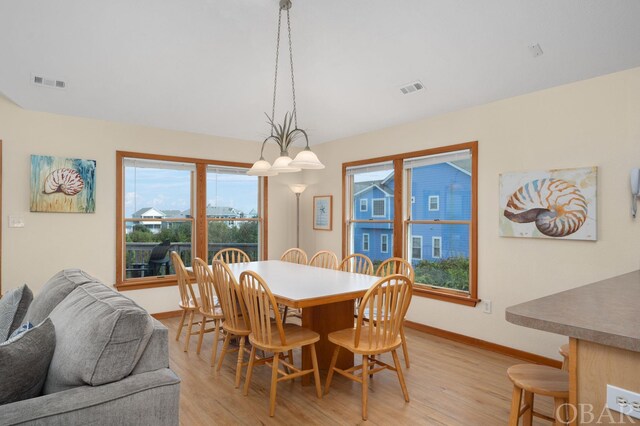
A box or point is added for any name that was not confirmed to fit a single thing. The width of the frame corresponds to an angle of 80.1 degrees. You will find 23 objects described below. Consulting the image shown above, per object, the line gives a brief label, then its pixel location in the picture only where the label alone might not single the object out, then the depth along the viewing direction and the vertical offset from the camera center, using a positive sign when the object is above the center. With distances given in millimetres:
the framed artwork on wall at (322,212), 5871 +4
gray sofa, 1297 -634
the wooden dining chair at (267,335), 2633 -921
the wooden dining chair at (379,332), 2559 -843
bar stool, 1544 -727
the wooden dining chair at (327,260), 4586 -589
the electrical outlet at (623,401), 1066 -537
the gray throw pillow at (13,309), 2080 -568
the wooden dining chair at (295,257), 5051 -609
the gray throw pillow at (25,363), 1323 -551
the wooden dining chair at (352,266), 4090 -677
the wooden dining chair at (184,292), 3719 -808
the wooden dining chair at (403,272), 3249 -624
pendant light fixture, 3103 +437
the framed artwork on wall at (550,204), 3221 +84
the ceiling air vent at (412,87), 3902 +1313
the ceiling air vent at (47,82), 3734 +1300
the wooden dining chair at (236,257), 5225 -651
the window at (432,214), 4184 -19
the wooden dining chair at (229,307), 3017 -778
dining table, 2752 -605
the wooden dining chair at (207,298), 3443 -801
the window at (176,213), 4887 -18
